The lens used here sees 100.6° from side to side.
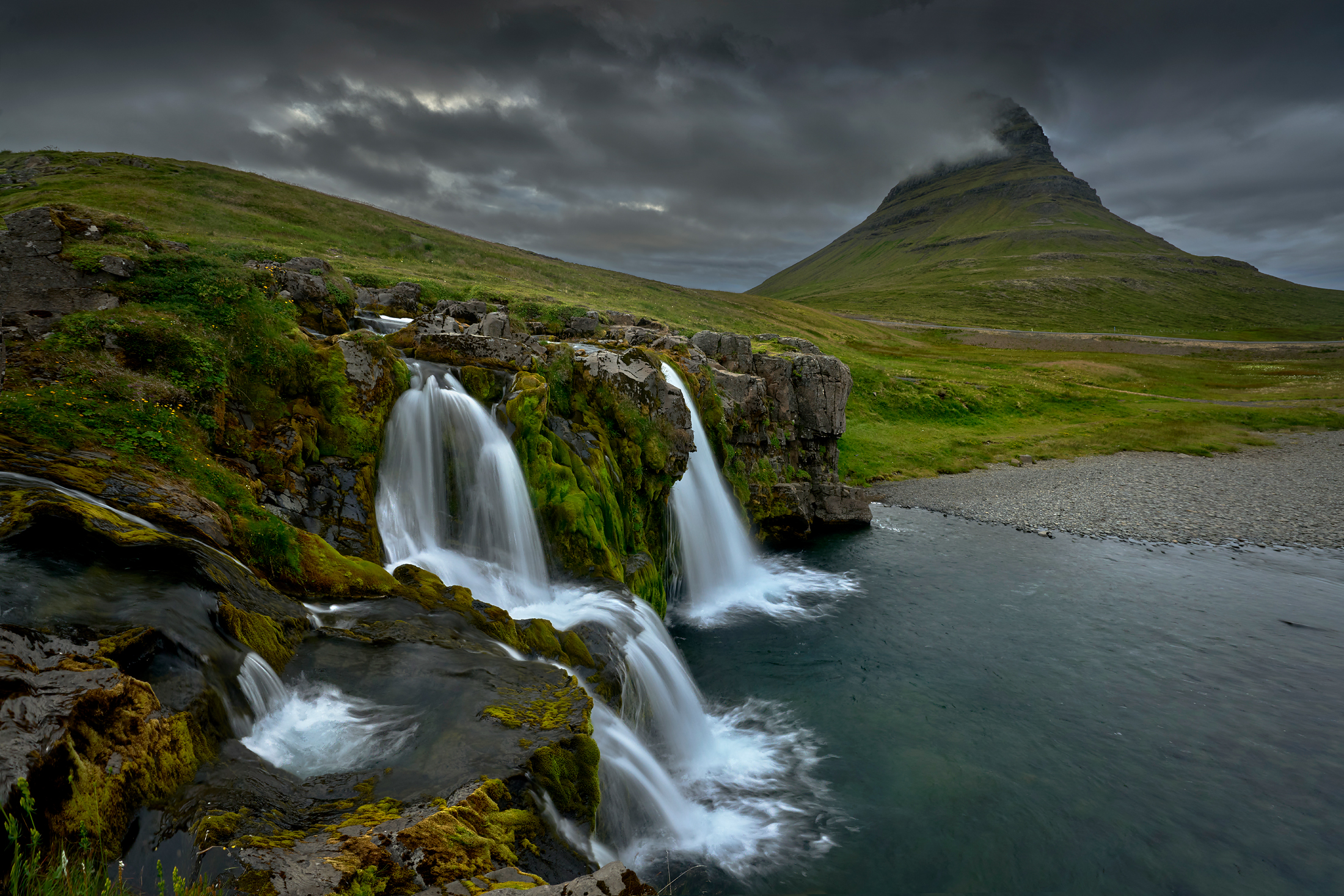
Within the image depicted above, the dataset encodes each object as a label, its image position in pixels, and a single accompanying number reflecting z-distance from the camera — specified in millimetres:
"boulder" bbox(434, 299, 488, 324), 29984
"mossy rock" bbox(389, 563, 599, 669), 11133
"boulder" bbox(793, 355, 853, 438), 34156
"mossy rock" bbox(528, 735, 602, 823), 7871
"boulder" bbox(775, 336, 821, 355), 40525
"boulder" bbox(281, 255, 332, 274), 23359
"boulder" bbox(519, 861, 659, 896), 4742
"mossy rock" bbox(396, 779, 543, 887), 5461
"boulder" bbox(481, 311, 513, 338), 22047
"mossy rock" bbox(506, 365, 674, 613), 16453
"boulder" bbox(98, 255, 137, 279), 13617
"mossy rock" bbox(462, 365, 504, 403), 17453
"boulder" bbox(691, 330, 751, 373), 33344
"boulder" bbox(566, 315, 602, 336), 34906
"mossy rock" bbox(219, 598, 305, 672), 7520
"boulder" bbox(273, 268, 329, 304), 19266
